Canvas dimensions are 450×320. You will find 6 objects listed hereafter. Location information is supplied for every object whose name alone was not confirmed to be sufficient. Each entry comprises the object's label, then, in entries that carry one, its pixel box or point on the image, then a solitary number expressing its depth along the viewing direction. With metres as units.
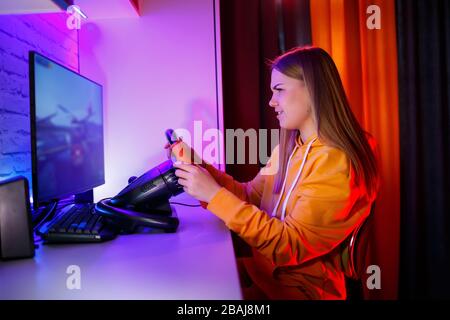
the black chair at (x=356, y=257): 0.74
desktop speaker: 0.67
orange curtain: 1.54
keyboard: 0.75
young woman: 0.75
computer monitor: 0.74
